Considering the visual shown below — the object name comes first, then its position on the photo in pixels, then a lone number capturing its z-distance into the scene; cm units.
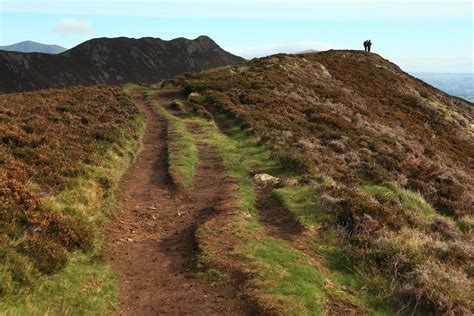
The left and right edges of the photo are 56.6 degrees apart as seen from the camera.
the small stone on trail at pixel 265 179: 1753
